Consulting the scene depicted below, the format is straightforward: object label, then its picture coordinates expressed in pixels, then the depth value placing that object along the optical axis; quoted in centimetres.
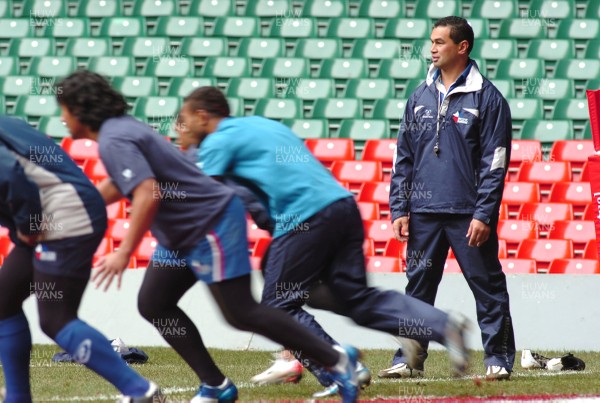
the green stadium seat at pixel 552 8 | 1459
